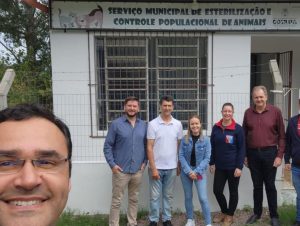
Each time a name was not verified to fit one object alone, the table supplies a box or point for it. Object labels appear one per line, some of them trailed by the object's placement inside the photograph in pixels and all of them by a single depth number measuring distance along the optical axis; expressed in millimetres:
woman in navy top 2943
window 4127
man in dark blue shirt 2908
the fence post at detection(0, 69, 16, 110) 3093
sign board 3921
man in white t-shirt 2968
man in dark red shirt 2966
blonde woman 2905
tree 11202
